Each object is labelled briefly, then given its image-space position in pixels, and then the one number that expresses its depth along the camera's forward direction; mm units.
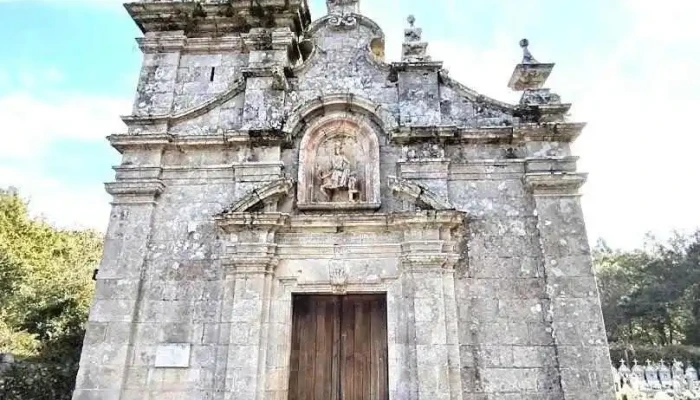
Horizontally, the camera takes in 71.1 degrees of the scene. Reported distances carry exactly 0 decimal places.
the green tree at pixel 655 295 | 24594
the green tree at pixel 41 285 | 12062
